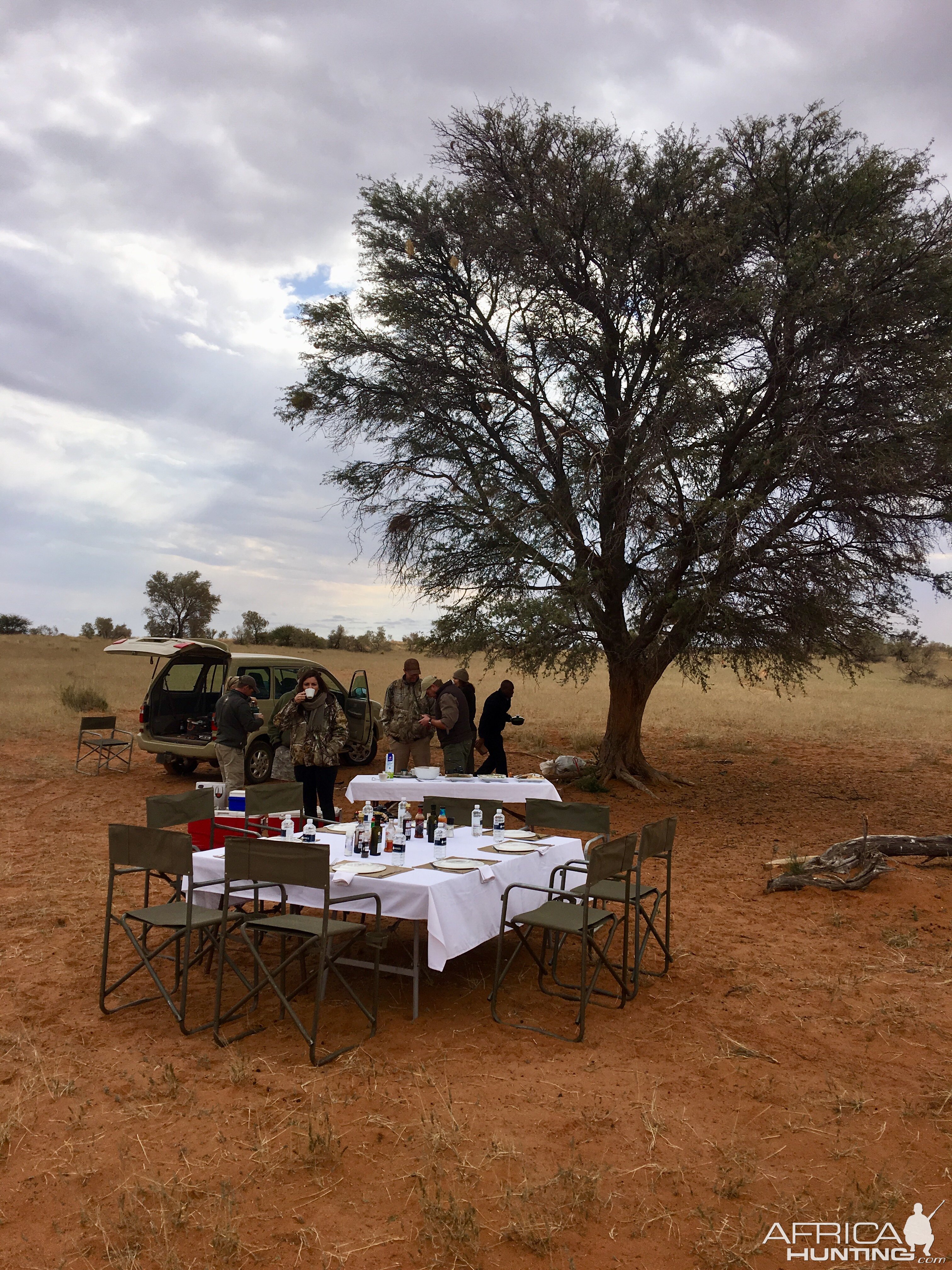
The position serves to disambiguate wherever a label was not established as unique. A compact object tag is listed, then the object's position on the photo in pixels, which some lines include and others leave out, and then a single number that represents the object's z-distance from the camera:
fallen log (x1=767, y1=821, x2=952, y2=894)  7.69
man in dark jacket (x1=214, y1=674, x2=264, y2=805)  9.02
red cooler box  6.16
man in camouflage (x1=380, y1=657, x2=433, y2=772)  10.07
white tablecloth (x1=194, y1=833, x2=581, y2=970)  4.64
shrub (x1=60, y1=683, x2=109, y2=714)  21.47
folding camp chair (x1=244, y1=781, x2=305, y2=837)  6.19
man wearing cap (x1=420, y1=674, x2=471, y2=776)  10.12
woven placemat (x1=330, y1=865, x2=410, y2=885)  4.82
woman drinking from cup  8.21
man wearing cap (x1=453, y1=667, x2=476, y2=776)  10.60
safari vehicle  11.58
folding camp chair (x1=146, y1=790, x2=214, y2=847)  5.66
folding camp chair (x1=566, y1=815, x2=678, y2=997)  5.18
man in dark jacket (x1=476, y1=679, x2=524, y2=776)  11.95
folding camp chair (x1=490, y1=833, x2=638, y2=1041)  4.70
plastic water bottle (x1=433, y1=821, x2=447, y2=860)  5.62
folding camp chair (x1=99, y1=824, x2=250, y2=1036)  4.62
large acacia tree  10.73
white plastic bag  13.73
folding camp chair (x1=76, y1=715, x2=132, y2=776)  13.44
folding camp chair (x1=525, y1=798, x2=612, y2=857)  6.26
